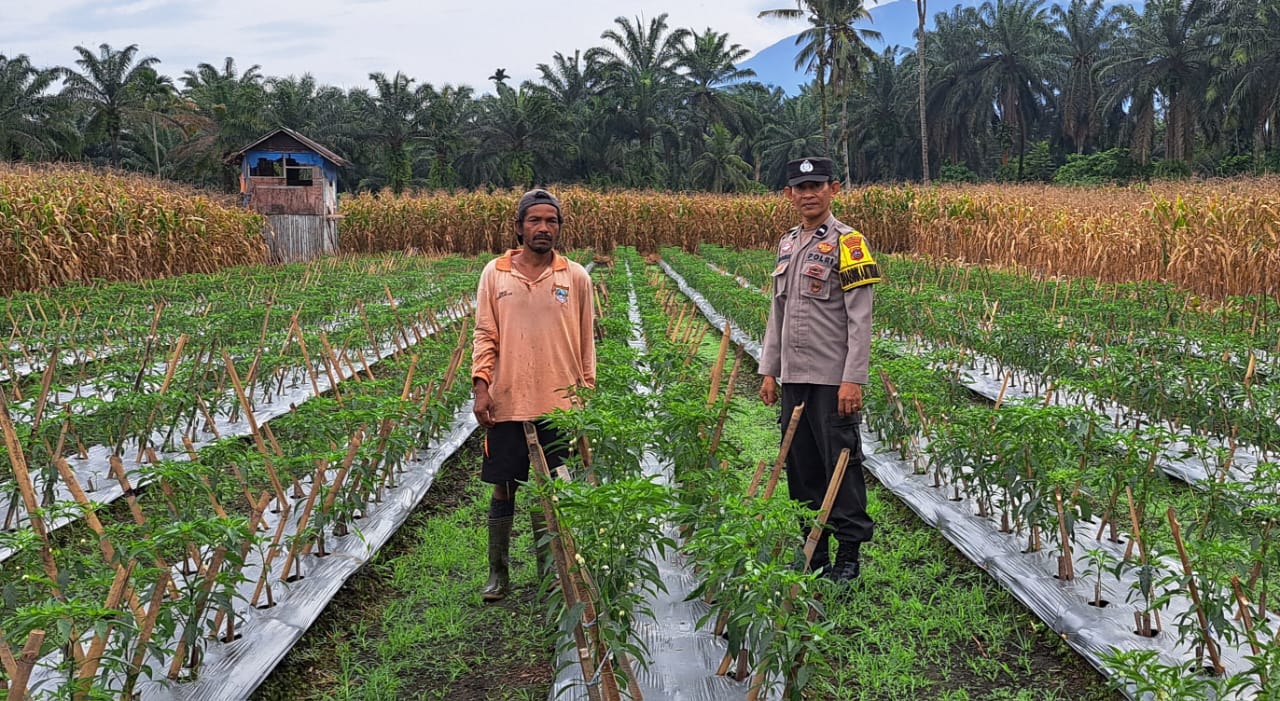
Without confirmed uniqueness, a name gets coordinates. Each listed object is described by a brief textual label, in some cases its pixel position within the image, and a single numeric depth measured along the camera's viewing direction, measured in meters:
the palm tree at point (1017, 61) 53.84
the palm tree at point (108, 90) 45.25
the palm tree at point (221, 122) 40.66
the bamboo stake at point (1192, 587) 2.71
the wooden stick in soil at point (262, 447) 3.99
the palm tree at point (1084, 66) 52.72
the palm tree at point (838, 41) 40.41
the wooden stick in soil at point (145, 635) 2.53
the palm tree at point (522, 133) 46.53
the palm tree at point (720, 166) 47.38
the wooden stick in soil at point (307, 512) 3.63
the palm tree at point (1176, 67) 44.94
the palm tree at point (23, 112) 40.91
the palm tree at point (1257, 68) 39.66
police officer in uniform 3.53
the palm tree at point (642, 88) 49.50
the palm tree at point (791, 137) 56.38
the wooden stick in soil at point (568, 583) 2.56
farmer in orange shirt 3.54
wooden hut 24.97
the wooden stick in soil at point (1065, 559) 3.58
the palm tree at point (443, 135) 46.31
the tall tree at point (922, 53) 38.97
